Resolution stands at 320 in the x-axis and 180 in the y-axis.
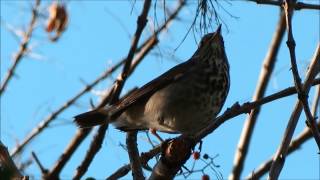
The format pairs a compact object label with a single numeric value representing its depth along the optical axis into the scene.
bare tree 6.57
